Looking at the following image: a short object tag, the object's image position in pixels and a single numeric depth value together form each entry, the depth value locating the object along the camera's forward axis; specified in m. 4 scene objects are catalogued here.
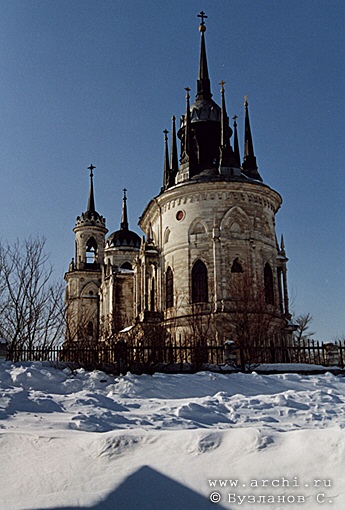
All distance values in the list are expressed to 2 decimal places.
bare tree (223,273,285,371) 21.69
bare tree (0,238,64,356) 22.89
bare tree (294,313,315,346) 48.27
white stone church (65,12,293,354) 31.20
